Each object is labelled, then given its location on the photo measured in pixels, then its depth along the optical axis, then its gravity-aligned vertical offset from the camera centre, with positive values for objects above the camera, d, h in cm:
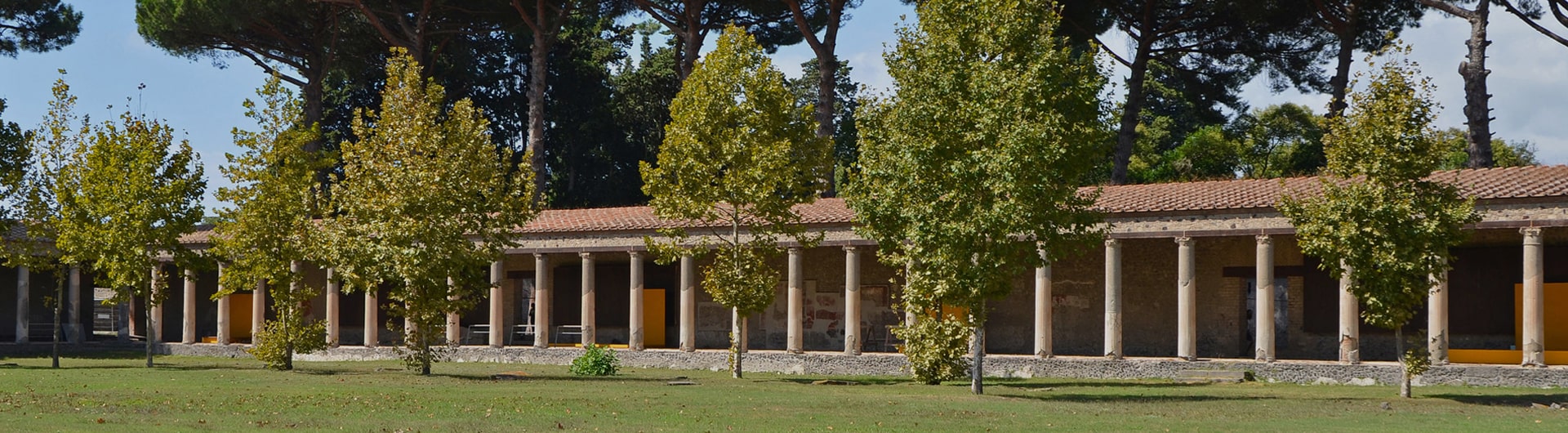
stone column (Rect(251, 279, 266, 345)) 4262 -132
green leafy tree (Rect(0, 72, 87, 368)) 3588 +154
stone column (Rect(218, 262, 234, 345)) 4358 -178
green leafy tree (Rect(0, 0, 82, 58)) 4797 +713
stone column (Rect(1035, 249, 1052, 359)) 3183 -100
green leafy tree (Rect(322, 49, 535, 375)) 2889 +99
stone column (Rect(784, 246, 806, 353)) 3472 -109
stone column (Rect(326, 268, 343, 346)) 4209 -149
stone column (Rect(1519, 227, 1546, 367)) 2702 -67
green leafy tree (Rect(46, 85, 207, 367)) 3362 +117
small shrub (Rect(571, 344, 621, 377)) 3106 -206
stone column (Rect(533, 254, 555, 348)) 3872 -106
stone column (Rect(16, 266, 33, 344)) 4391 -125
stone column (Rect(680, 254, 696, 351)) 3641 -103
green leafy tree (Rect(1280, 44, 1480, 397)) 2334 +82
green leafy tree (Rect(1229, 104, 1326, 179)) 5328 +445
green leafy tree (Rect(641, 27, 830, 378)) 2900 +186
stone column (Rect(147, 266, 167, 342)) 4609 -205
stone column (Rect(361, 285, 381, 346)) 4106 -170
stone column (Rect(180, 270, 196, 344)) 4434 -180
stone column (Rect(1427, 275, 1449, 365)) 2789 -111
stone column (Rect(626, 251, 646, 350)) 3747 -122
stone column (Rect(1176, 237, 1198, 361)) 3050 -78
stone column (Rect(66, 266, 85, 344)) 4522 -133
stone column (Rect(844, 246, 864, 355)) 3406 -88
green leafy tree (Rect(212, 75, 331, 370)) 3253 +75
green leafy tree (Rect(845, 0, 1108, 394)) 2398 +170
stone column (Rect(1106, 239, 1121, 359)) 3122 -60
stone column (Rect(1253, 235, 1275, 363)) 2970 -75
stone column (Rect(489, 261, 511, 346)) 3931 -151
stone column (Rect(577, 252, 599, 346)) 3788 -111
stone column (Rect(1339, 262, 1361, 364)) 2866 -116
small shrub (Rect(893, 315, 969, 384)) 2738 -149
